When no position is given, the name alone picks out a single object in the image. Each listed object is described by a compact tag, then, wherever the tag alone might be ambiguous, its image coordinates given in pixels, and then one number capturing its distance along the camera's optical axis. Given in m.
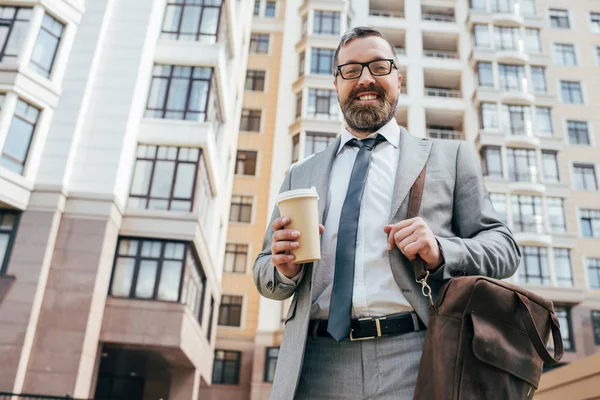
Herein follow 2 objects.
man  2.16
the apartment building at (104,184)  13.22
